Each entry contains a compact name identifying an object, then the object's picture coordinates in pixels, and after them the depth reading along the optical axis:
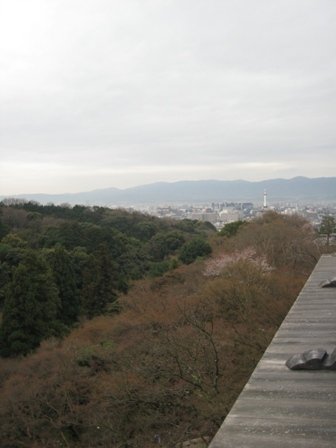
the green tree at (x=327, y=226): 27.56
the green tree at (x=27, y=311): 21.25
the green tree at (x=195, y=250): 32.25
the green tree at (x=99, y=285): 26.61
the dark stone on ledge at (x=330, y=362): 2.94
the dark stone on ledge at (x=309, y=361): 2.97
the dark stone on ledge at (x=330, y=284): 5.54
